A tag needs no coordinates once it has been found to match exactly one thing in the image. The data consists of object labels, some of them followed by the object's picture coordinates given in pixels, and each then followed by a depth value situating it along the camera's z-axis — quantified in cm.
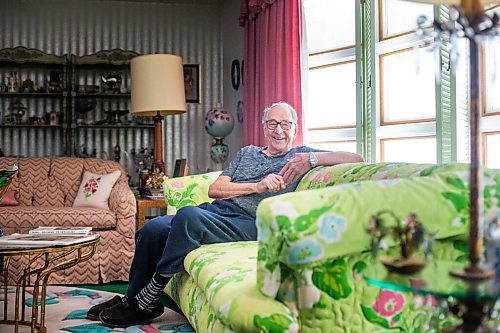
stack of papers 324
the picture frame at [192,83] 704
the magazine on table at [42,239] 294
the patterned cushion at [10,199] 538
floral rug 337
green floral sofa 182
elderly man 320
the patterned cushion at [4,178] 301
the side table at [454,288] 123
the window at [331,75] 448
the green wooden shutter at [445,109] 334
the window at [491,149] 327
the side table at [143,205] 484
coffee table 284
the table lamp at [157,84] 543
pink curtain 464
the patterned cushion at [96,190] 530
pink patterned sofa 480
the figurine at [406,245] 139
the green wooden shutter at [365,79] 411
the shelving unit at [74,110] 670
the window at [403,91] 374
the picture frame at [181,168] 552
